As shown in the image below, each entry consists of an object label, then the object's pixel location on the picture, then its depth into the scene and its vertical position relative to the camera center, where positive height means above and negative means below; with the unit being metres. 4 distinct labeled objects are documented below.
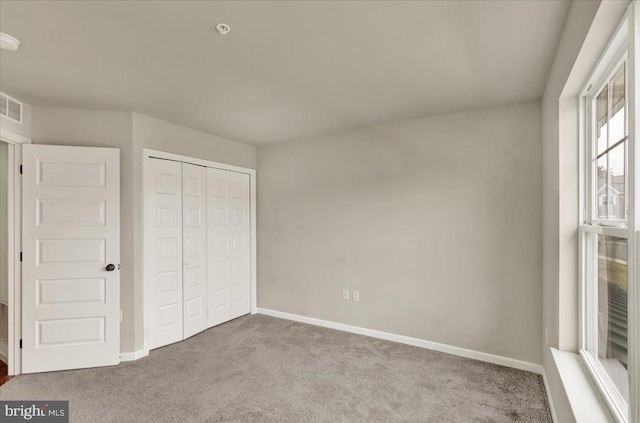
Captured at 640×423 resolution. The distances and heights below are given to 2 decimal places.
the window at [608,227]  1.33 -0.07
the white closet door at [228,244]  4.07 -0.44
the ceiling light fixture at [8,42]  1.84 +1.04
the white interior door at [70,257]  2.84 -0.42
